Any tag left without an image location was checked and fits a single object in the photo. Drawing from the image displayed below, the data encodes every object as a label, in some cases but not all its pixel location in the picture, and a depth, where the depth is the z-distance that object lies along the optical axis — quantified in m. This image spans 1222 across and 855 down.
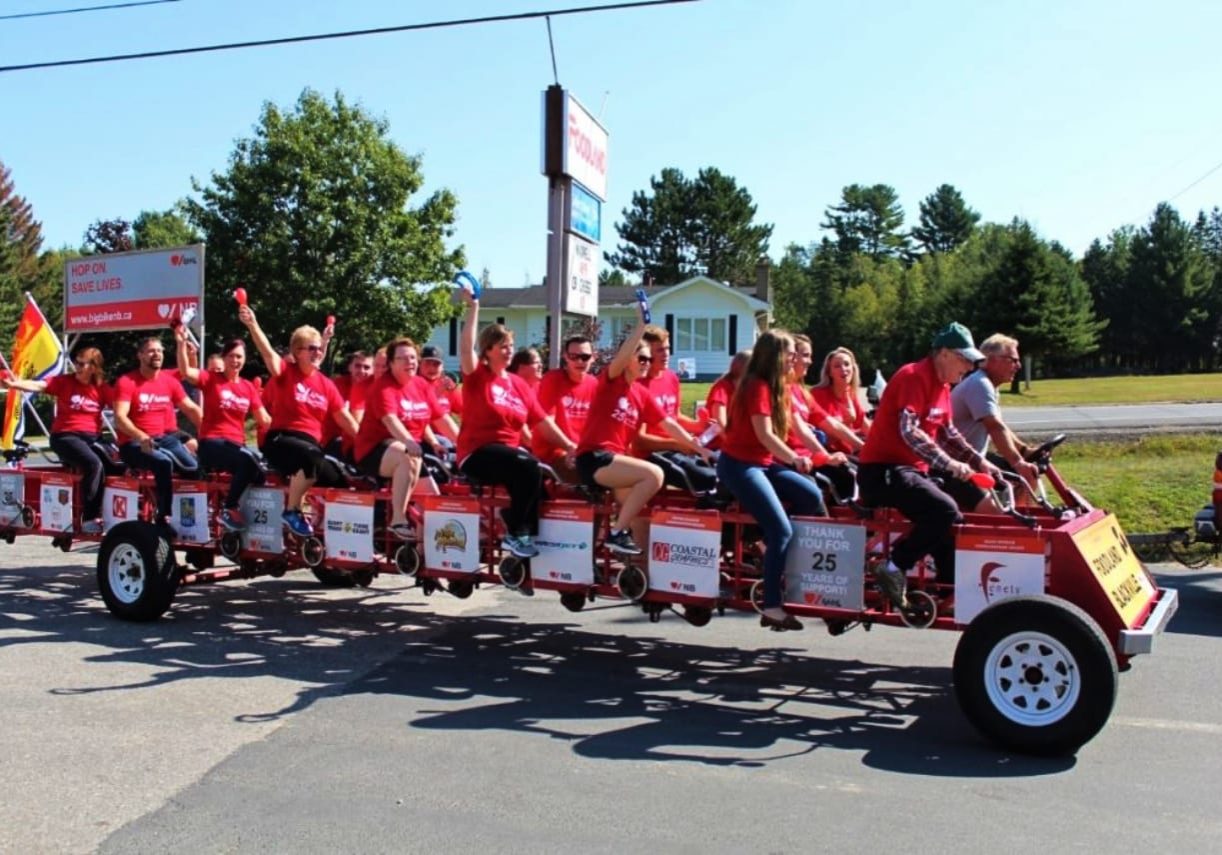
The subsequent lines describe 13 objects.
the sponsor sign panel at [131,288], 20.80
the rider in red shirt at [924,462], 6.09
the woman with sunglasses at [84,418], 9.34
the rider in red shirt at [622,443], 6.97
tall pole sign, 12.16
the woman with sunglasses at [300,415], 8.21
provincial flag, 16.64
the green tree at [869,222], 113.56
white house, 55.00
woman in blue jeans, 6.40
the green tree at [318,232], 33.50
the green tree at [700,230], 89.12
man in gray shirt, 6.77
